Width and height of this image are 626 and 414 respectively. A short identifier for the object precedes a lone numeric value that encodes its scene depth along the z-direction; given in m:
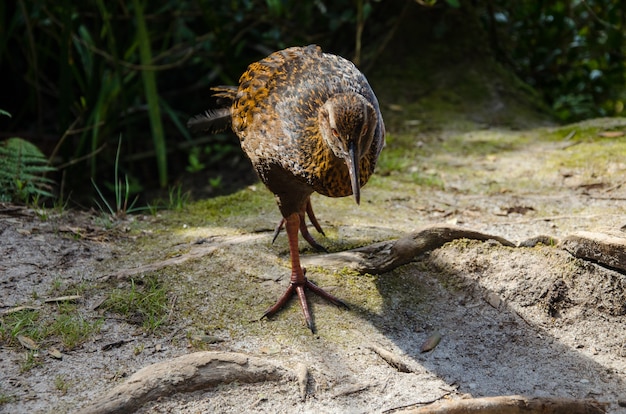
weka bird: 3.49
